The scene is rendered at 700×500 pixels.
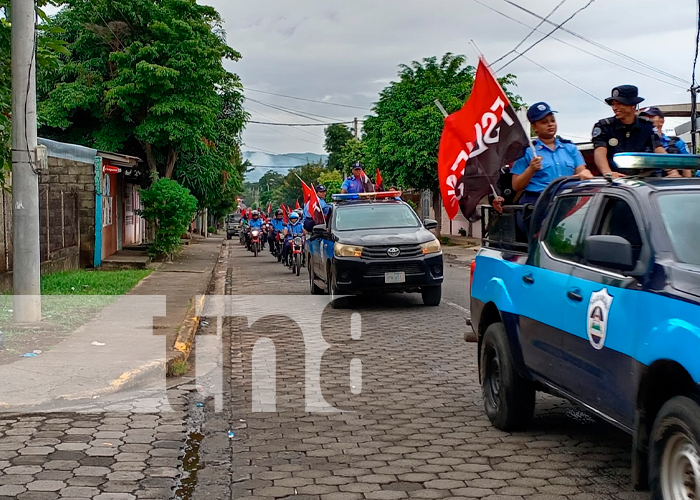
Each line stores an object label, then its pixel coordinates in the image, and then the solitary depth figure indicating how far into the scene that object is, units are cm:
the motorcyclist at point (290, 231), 2264
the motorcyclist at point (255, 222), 3484
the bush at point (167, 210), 2270
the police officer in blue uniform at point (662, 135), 748
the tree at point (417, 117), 3431
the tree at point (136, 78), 2503
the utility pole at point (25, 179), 1012
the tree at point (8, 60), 1023
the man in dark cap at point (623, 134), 678
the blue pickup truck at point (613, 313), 377
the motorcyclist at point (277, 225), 2768
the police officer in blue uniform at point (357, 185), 1709
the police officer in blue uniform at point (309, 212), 1802
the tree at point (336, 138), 8881
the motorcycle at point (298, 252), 2147
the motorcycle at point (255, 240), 3334
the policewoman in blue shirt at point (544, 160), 677
